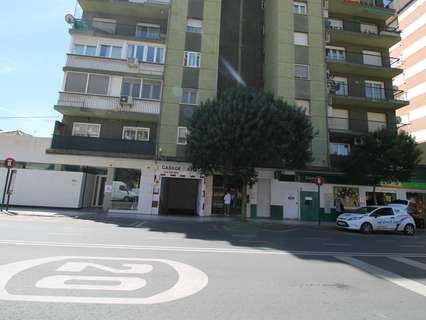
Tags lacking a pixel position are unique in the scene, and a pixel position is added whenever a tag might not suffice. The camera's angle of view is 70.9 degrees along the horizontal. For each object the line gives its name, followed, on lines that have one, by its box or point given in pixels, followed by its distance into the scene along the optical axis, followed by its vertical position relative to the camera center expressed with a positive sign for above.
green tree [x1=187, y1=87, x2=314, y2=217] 18.52 +4.91
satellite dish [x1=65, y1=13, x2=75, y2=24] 23.56 +14.27
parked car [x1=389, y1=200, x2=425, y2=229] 22.00 +0.70
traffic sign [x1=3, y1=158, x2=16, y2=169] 19.23 +2.29
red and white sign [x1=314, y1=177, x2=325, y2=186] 21.41 +2.53
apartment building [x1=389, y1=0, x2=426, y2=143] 31.61 +17.43
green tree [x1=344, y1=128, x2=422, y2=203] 21.47 +4.48
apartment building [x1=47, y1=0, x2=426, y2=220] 22.50 +10.03
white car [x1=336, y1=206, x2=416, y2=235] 17.20 -0.03
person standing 22.89 +0.79
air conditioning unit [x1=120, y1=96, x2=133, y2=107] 22.19 +7.70
